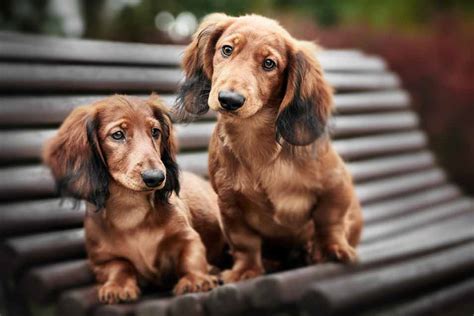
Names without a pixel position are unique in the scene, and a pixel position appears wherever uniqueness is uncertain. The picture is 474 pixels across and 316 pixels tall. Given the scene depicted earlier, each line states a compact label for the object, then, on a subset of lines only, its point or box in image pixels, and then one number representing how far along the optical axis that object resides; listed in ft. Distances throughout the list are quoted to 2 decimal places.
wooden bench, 4.22
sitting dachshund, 4.00
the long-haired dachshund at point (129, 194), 3.92
